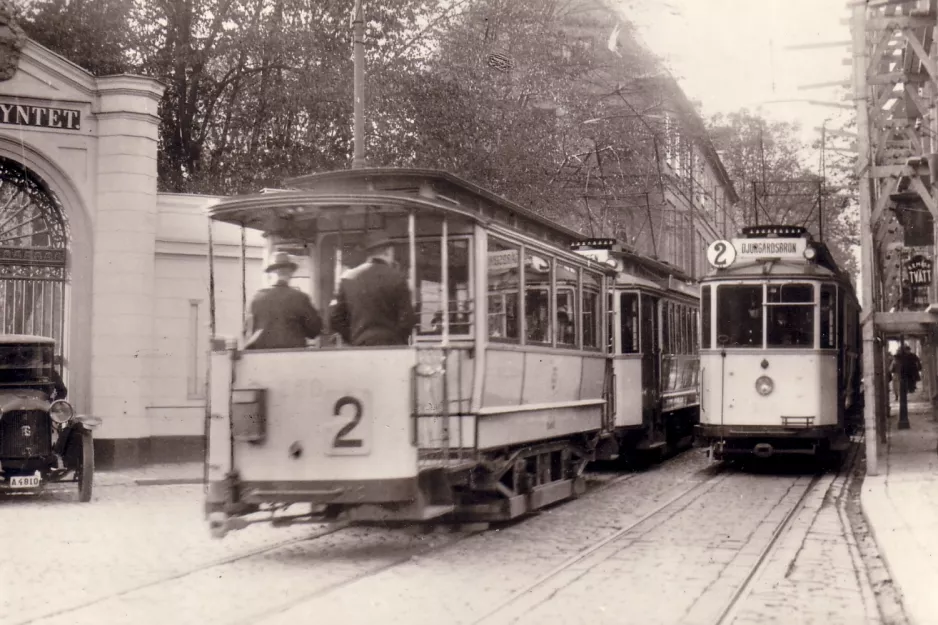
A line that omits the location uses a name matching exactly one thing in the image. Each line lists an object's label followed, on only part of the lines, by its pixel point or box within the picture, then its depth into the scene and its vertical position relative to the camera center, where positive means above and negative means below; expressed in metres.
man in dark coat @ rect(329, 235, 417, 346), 9.13 +0.48
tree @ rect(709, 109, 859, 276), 30.36 +6.09
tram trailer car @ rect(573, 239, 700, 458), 16.66 +0.21
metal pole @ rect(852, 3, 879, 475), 14.77 +1.86
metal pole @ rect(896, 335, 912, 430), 24.34 -0.95
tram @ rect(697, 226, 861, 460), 15.81 +0.21
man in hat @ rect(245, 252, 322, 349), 9.31 +0.41
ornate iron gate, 16.39 +1.42
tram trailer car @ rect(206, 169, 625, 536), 8.76 -0.12
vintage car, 12.89 -0.85
